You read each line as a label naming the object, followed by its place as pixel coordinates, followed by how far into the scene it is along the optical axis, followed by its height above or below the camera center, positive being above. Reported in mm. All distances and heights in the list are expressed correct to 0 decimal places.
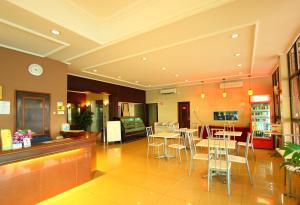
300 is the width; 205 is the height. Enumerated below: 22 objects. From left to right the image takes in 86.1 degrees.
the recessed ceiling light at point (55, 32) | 3017 +1495
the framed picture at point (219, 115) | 8155 -382
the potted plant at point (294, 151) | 1796 -500
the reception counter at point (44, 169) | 2350 -1033
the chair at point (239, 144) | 4766 -1106
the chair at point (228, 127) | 7263 -872
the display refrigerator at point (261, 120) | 6109 -505
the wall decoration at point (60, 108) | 4738 +51
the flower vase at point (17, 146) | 2524 -564
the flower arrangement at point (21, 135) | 2610 -425
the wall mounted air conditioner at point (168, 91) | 9522 +1064
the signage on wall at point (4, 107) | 3629 +64
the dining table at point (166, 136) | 4893 -842
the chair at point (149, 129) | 5679 -777
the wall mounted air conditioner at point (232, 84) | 7637 +1157
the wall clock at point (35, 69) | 4136 +1072
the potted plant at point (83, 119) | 8891 -529
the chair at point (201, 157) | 3387 -1048
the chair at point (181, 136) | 5833 -1218
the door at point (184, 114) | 9187 -326
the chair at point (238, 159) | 3158 -1032
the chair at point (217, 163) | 2909 -1076
